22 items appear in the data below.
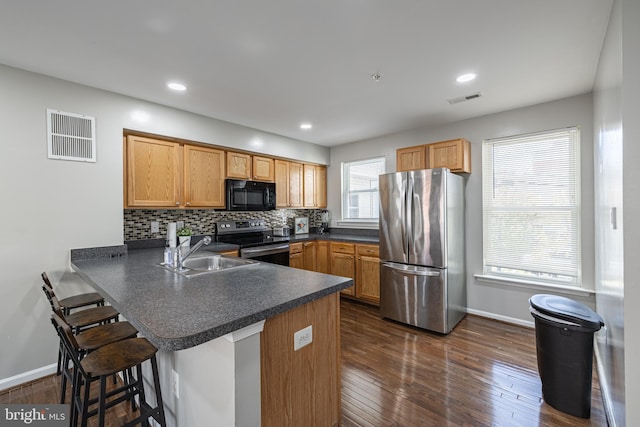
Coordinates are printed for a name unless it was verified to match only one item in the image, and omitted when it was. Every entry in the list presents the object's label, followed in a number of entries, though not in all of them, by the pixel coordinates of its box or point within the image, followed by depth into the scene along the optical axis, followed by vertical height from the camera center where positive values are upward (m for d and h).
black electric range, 3.73 -0.36
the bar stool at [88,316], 1.89 -0.70
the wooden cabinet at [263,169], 4.15 +0.67
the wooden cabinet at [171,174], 3.00 +0.47
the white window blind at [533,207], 3.05 +0.05
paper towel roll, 3.30 -0.22
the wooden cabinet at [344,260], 4.25 -0.71
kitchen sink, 2.62 -0.44
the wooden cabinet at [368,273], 3.98 -0.85
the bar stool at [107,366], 1.30 -0.71
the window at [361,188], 4.78 +0.42
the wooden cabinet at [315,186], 4.99 +0.49
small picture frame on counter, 5.02 -0.20
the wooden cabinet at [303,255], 4.23 -0.63
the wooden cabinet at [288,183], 4.52 +0.49
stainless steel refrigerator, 3.15 -0.42
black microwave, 3.79 +0.27
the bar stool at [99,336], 1.64 -0.72
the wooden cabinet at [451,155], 3.46 +0.70
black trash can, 1.86 -0.94
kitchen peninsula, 1.20 -0.59
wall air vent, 2.46 +0.70
